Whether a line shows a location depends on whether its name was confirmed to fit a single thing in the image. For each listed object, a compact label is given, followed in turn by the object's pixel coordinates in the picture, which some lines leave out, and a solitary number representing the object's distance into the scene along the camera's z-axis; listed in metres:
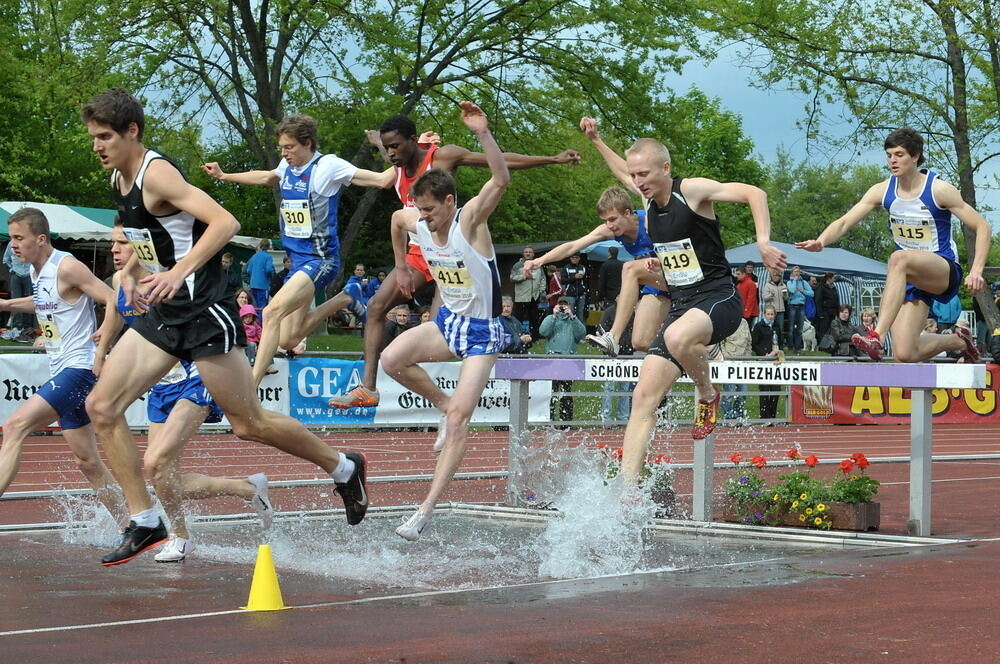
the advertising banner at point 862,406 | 22.92
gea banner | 18.08
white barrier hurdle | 9.31
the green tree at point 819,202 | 91.12
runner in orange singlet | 8.98
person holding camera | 18.67
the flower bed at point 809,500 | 10.07
